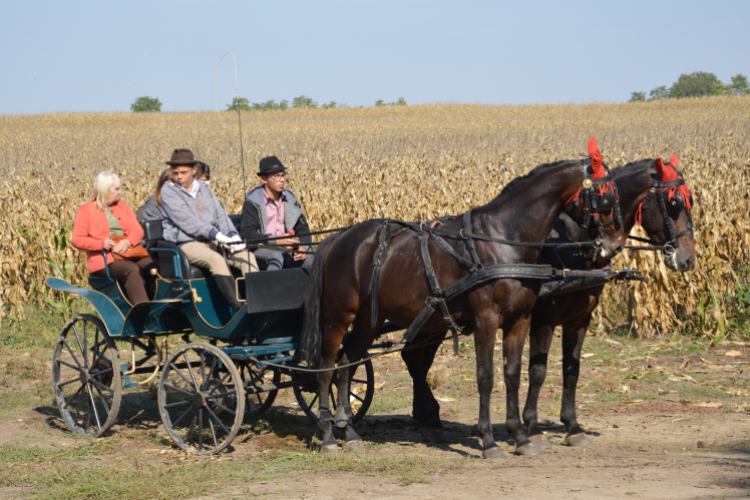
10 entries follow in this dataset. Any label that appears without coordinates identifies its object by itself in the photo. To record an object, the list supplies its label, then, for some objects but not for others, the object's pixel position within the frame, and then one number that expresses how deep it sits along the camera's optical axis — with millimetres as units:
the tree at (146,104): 192000
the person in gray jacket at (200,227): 13367
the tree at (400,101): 155875
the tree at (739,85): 182600
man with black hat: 14250
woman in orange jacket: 14211
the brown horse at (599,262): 11555
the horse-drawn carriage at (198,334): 12883
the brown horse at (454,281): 11391
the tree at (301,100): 154600
